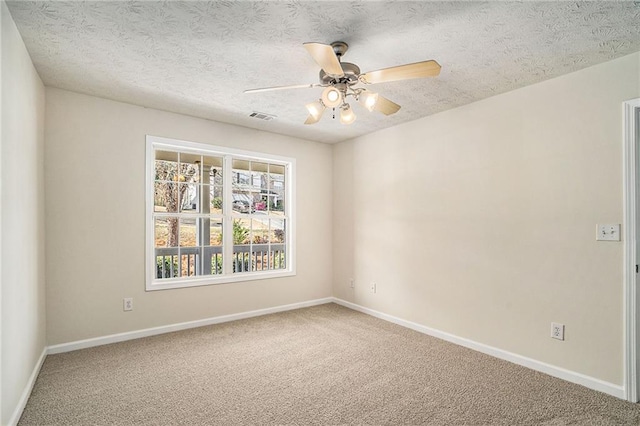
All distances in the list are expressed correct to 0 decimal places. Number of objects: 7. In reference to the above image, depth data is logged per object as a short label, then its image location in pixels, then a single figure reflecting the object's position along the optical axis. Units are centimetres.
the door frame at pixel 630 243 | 241
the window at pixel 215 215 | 387
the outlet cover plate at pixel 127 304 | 350
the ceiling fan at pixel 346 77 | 194
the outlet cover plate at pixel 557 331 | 275
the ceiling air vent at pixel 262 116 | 381
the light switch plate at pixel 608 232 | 248
